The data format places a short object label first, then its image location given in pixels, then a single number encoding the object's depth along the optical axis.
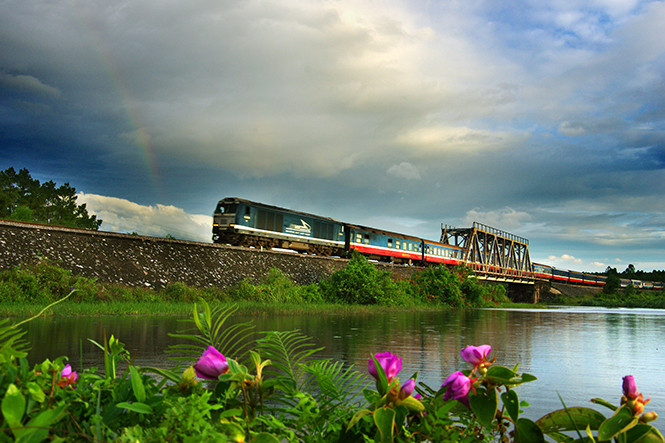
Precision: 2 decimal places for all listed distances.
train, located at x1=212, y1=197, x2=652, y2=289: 24.58
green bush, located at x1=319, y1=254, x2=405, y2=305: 21.47
